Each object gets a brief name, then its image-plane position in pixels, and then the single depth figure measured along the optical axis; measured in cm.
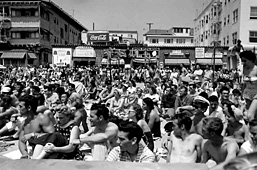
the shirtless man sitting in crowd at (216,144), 406
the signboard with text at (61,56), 4244
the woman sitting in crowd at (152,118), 742
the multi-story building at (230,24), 3716
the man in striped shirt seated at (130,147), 390
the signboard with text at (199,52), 4311
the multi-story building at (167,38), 7760
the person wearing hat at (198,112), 575
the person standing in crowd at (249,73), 538
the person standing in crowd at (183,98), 879
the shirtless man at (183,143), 434
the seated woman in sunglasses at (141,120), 592
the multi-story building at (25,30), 4228
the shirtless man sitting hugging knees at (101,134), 508
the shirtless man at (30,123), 540
